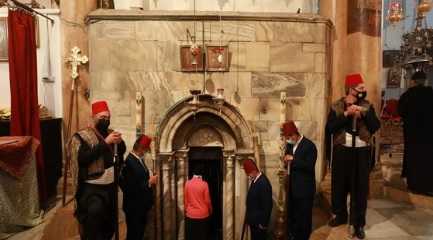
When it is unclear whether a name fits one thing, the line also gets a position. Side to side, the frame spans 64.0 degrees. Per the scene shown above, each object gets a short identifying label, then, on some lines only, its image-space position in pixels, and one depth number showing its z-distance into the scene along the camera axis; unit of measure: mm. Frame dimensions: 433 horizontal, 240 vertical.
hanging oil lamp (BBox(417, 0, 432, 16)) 9828
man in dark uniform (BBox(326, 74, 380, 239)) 4094
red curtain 5230
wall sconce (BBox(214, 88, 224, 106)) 5598
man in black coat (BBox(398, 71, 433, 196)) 5547
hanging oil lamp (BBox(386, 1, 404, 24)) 11195
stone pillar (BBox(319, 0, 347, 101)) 6004
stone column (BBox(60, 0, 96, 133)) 5758
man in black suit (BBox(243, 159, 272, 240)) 4586
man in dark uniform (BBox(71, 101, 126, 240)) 3652
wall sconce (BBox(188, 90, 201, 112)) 5536
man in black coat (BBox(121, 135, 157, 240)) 4629
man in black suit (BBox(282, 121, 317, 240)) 4395
